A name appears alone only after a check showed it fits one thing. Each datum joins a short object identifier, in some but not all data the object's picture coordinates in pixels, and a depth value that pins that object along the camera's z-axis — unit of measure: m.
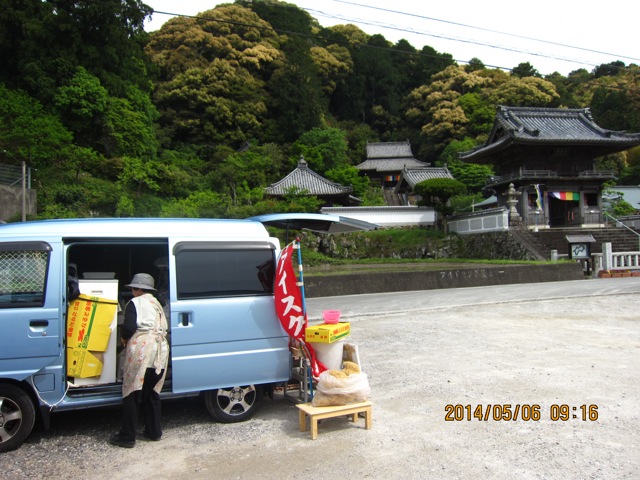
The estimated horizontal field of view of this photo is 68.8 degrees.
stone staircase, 26.12
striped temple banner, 31.31
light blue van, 4.18
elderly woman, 4.30
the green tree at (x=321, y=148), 45.34
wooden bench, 4.35
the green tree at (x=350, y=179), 40.97
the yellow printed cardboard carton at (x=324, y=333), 4.74
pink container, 5.12
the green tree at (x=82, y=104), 30.03
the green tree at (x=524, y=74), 60.47
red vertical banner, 4.80
